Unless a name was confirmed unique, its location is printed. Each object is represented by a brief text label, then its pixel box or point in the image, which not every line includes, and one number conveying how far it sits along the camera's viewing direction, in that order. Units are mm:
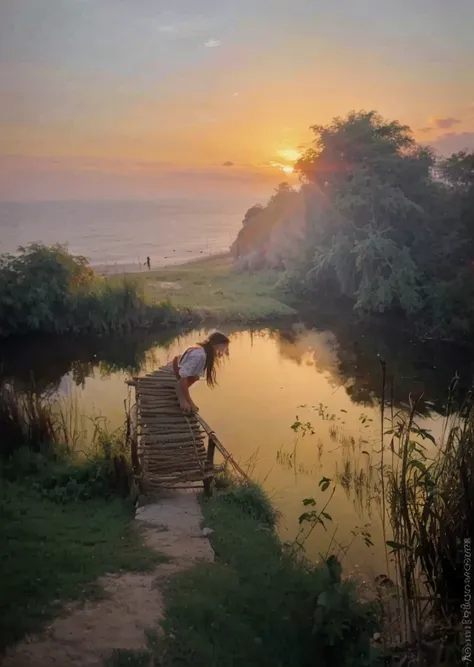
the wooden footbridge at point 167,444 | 3045
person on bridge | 3424
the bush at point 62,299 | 7531
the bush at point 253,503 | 3043
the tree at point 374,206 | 8328
